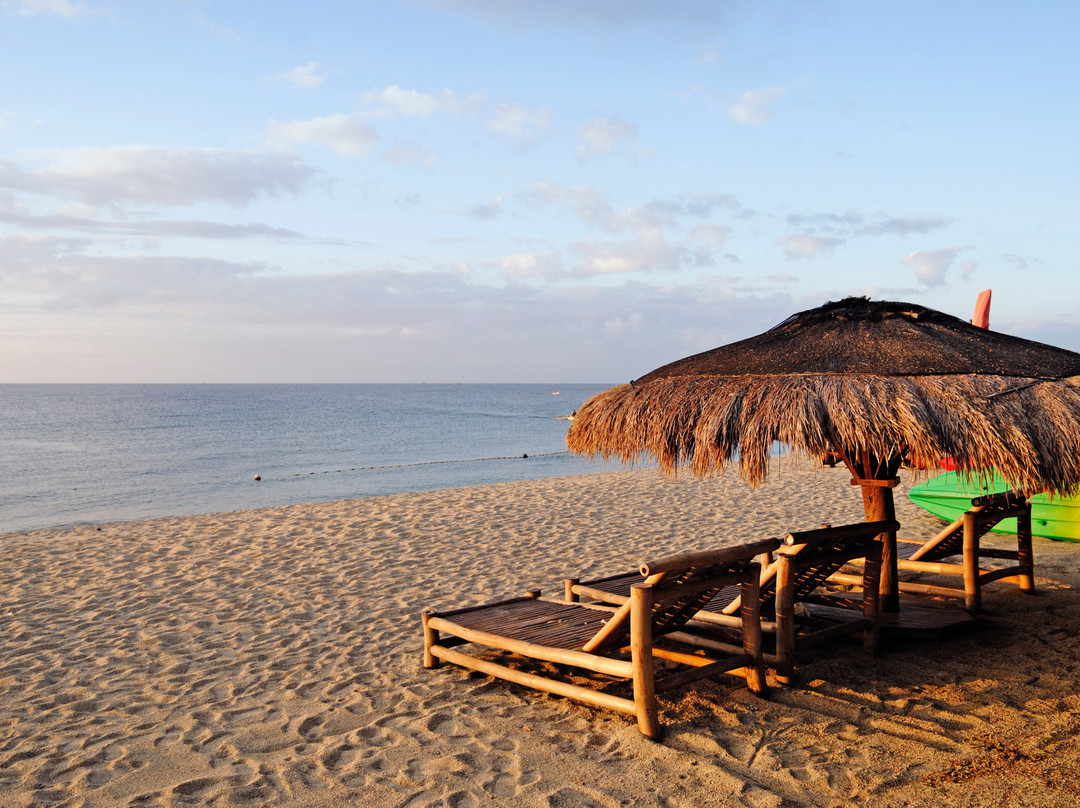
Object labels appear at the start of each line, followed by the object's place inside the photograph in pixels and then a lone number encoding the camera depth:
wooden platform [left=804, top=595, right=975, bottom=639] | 4.32
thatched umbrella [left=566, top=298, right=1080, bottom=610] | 3.33
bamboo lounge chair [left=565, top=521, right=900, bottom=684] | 3.79
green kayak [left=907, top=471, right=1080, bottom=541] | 7.56
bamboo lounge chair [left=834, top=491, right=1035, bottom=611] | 4.91
